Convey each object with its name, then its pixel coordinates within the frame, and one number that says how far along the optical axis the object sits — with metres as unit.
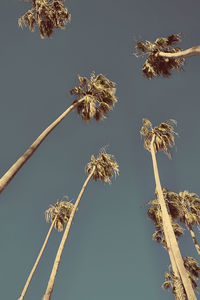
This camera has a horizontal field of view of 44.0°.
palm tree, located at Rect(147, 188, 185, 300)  22.06
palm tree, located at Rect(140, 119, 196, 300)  14.61
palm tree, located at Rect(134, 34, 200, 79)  15.66
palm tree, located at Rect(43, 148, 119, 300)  22.38
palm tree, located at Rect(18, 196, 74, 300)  24.56
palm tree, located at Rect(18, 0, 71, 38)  14.34
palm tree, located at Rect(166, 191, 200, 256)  23.57
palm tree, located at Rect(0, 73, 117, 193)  16.50
